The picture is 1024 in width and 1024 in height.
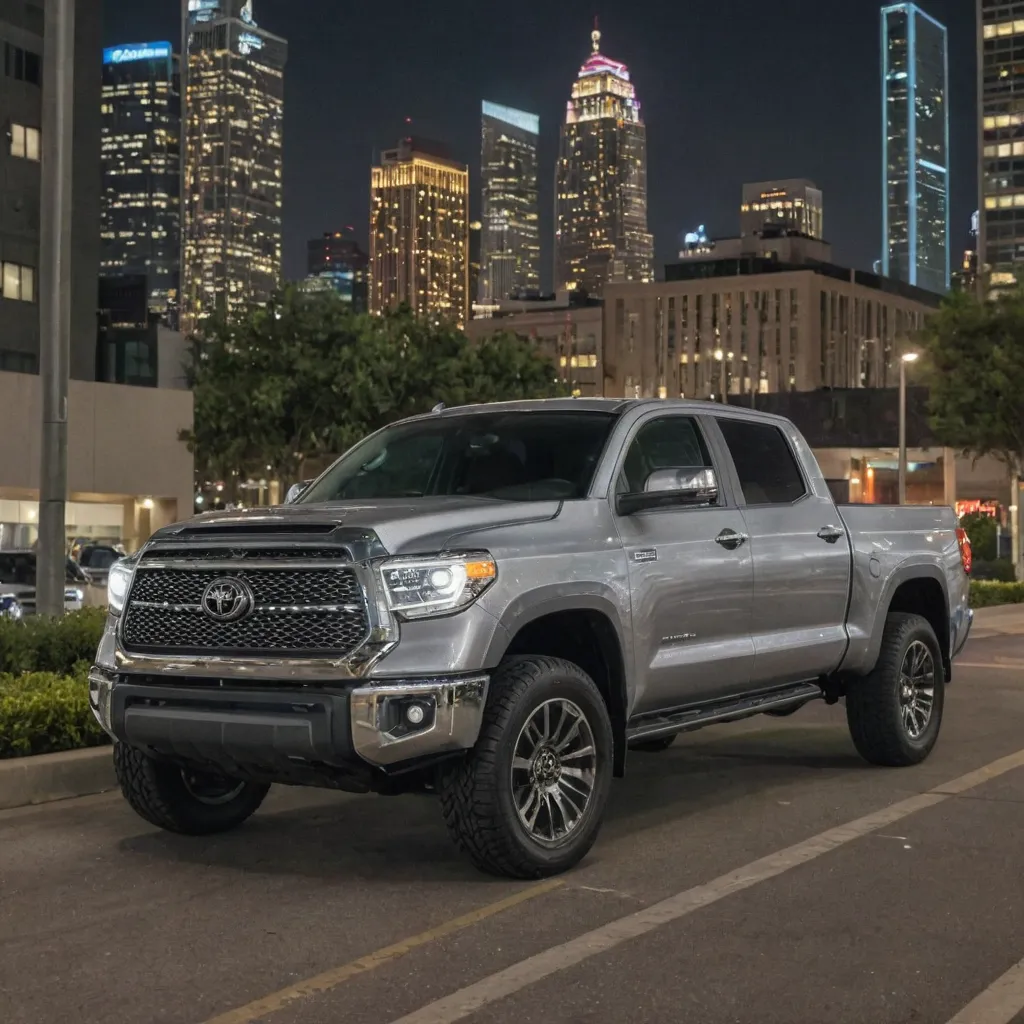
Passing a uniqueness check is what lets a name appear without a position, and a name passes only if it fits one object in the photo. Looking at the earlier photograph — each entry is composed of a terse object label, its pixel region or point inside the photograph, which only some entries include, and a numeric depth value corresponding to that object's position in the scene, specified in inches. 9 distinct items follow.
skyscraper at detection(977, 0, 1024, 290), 7849.4
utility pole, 444.1
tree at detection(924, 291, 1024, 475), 1389.0
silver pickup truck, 240.5
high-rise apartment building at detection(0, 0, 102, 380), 2203.5
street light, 1547.7
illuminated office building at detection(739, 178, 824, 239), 7658.5
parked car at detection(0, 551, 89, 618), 797.6
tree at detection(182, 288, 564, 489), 1943.9
